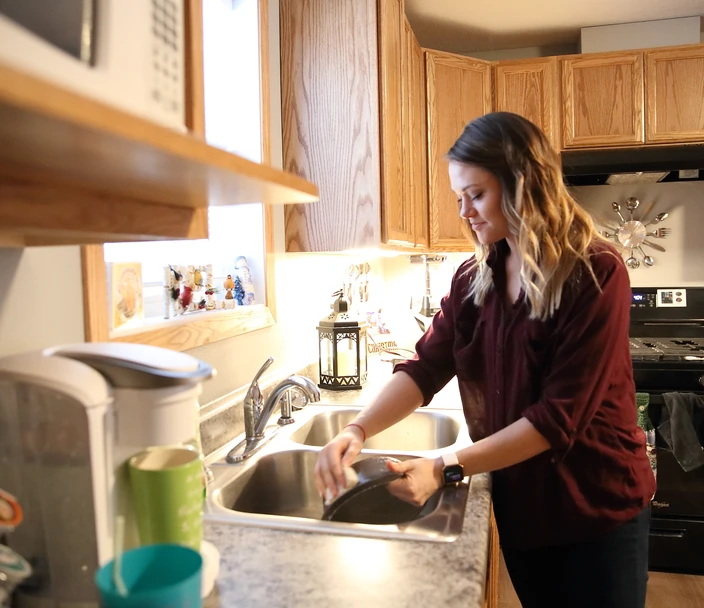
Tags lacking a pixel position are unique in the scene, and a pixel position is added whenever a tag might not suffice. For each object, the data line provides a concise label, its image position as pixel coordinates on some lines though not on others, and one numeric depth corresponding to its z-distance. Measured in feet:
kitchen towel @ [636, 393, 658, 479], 8.52
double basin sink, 3.23
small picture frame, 3.52
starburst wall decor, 10.68
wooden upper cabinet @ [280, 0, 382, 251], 6.00
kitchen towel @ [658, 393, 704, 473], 8.29
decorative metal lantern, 6.44
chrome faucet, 4.38
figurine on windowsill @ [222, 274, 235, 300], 5.26
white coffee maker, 1.96
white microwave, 1.25
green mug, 2.10
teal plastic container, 1.85
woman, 3.53
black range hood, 9.18
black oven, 8.52
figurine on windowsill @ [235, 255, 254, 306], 5.53
